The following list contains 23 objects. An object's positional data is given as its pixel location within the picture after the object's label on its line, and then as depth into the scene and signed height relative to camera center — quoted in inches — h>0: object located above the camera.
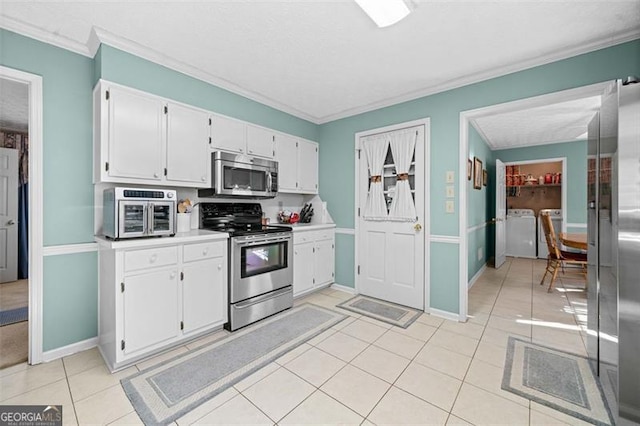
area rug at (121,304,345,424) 69.4 -48.2
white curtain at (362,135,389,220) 144.8 +20.0
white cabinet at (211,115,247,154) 117.8 +34.6
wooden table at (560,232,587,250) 146.2 -15.6
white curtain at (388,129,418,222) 134.6 +19.5
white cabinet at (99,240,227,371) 82.3 -28.6
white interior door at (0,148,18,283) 170.6 -2.1
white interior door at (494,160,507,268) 217.2 -1.6
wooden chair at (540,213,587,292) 165.3 -25.6
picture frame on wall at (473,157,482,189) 182.9 +27.2
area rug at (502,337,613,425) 67.8 -48.3
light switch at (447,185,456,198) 122.1 +9.3
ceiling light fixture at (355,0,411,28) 70.9 +54.1
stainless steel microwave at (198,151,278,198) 115.0 +15.8
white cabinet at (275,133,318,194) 147.9 +27.1
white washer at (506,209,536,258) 259.3 -20.3
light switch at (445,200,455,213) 122.5 +2.6
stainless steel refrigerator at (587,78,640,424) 59.6 -8.3
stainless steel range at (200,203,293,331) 109.3 -22.0
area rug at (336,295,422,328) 121.2 -47.4
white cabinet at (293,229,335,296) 140.3 -26.2
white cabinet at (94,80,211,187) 88.7 +25.8
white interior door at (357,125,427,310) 132.1 -18.8
